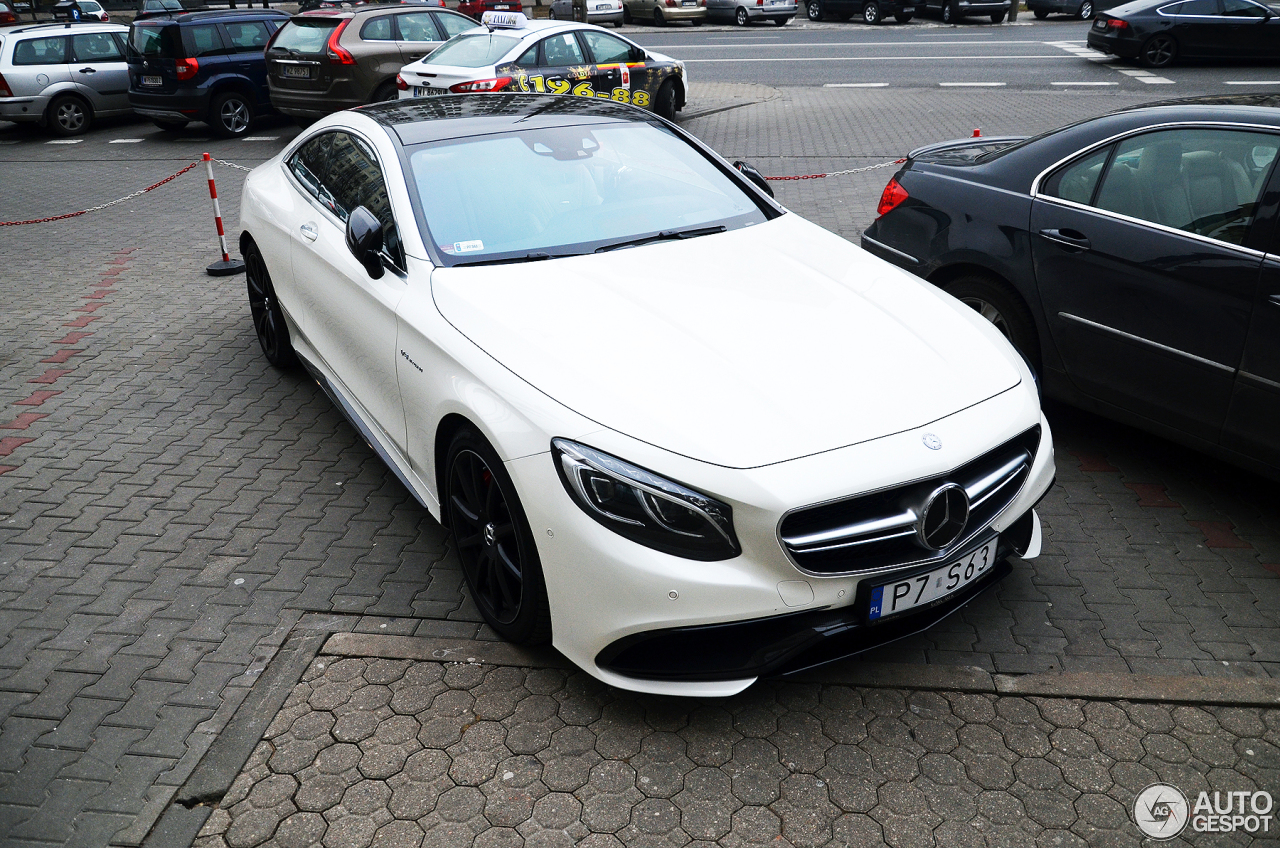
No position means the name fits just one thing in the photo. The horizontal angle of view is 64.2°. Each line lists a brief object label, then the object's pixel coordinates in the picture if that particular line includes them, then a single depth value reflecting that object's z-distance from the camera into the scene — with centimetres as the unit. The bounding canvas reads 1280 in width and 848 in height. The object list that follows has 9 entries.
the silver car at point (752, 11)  2823
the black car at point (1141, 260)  396
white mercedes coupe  289
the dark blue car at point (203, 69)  1437
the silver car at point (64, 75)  1502
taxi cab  1230
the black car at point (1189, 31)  1792
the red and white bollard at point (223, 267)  820
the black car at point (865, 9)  2733
